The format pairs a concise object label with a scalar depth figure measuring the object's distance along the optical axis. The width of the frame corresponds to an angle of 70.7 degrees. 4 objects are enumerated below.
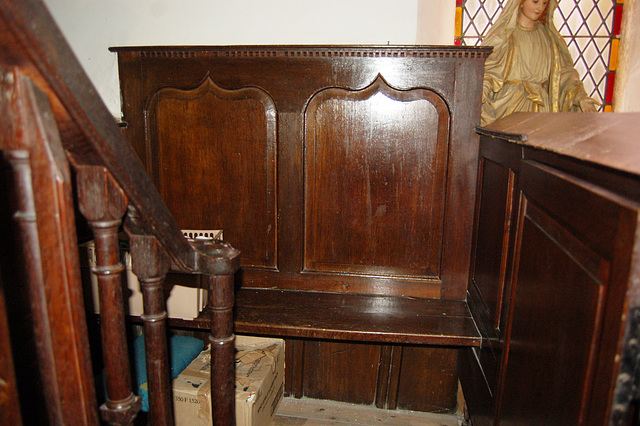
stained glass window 2.68
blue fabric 1.62
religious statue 1.93
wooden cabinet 0.64
